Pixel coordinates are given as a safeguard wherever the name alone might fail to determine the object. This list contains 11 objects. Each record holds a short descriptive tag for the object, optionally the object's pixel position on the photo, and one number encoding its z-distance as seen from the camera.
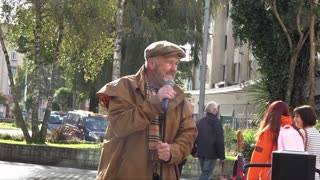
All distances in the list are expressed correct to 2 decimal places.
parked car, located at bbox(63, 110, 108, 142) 23.56
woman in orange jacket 6.43
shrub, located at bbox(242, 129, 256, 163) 16.08
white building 39.69
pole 19.27
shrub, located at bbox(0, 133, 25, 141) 22.09
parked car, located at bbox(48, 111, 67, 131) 31.16
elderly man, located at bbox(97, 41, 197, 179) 3.64
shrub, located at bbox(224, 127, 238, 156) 19.05
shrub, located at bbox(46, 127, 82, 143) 21.52
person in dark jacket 11.17
